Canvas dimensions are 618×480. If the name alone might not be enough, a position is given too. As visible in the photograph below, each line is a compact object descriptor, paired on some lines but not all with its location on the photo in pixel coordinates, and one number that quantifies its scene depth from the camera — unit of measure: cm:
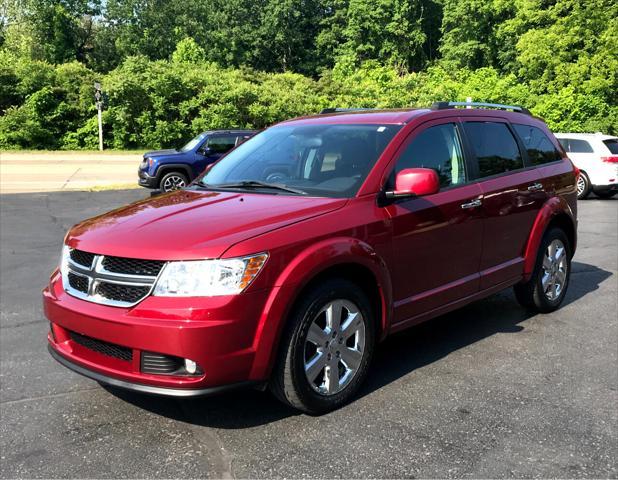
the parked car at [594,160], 1625
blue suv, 1645
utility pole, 2814
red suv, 308
